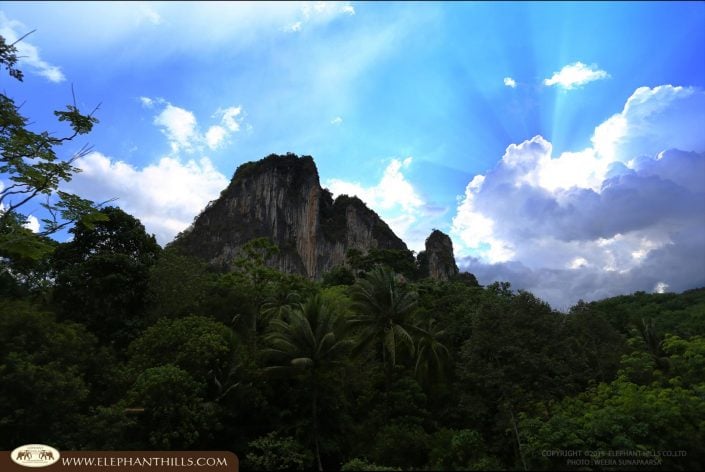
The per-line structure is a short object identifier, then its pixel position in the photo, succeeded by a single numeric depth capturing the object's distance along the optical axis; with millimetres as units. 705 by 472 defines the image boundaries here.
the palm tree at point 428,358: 21859
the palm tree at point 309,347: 18094
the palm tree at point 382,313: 20781
